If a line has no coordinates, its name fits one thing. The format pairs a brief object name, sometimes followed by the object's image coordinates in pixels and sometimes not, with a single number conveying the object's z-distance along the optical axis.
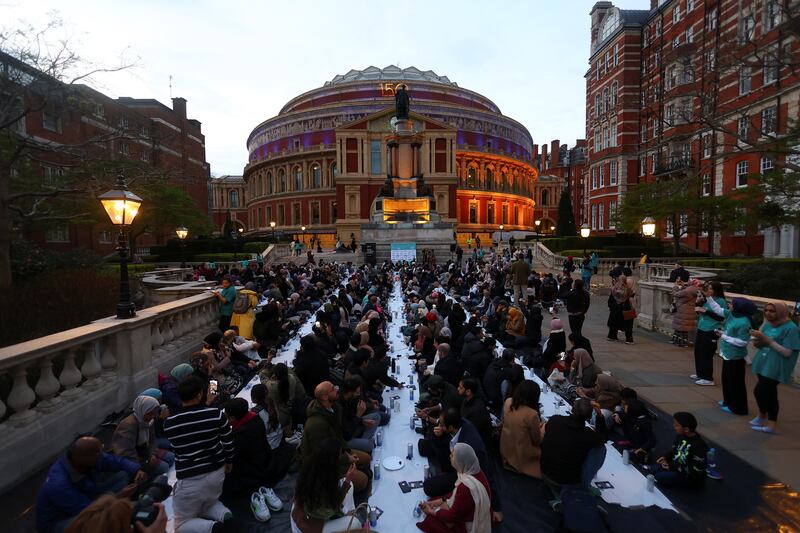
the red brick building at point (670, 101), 24.77
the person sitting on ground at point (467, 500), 3.70
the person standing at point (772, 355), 5.71
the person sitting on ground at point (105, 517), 2.26
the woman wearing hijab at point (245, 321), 10.88
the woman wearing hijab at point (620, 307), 11.02
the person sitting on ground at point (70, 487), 3.45
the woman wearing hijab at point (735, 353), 6.36
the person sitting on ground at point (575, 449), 4.54
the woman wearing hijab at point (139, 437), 4.83
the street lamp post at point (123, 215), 7.28
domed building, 59.22
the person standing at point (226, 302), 10.88
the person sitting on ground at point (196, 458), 4.05
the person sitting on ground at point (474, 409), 5.48
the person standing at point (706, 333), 7.61
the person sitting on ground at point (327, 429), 4.45
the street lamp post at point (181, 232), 22.98
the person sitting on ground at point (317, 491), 3.66
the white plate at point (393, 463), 5.46
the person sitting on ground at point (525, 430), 5.16
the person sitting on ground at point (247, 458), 4.71
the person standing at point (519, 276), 16.12
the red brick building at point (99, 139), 15.23
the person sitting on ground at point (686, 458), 4.71
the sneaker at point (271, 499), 4.62
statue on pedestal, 40.28
